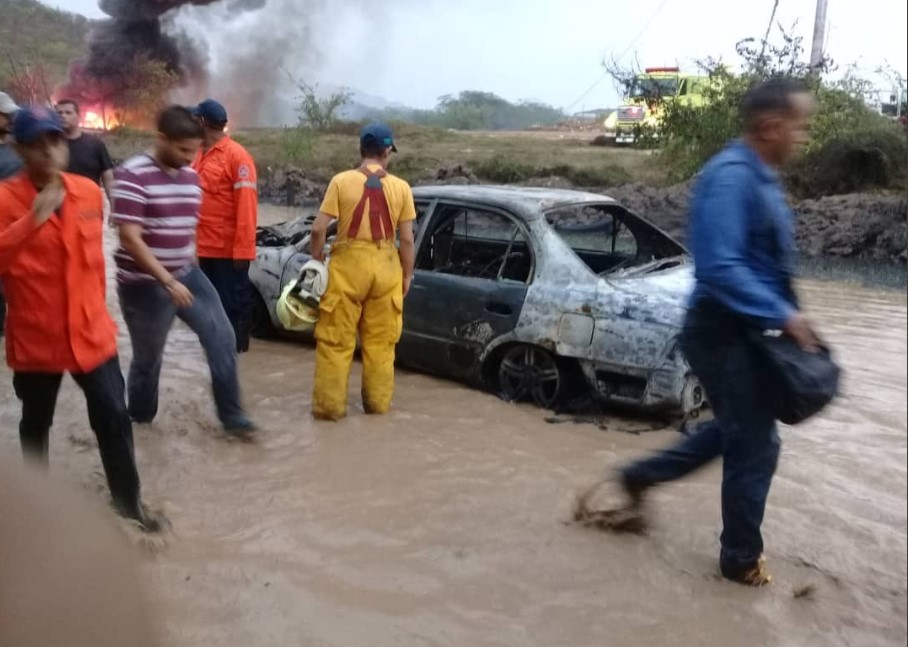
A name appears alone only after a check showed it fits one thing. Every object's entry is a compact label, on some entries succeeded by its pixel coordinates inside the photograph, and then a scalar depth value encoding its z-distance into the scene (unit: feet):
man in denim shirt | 9.83
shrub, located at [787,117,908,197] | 51.60
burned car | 17.44
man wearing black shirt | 21.11
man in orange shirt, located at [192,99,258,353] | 20.20
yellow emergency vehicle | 59.00
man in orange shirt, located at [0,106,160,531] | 10.67
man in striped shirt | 14.17
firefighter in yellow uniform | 17.08
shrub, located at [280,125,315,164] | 82.79
